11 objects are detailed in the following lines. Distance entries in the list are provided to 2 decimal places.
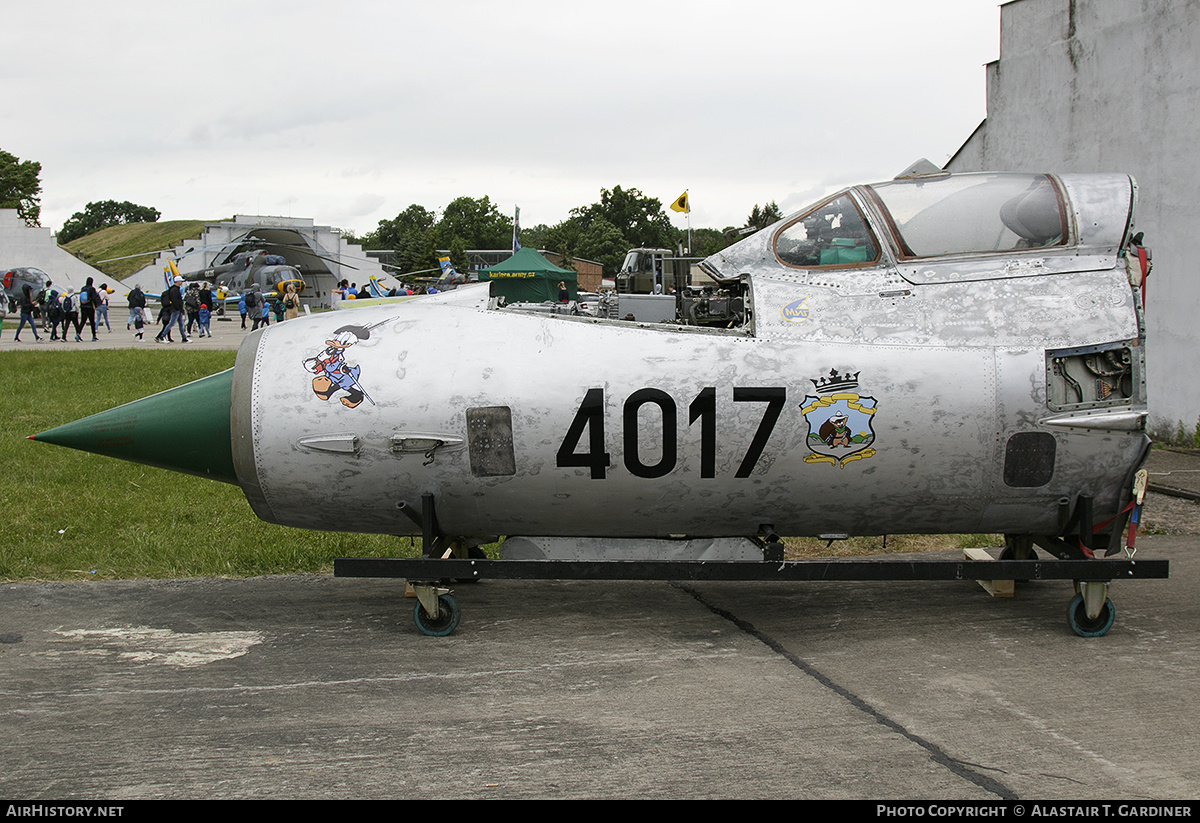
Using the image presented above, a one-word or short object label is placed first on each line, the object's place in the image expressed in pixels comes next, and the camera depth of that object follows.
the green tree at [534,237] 95.53
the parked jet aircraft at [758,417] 4.90
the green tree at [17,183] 63.25
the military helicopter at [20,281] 39.72
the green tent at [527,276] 30.11
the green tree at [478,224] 98.50
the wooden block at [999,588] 5.92
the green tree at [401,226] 114.50
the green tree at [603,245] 77.69
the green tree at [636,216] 87.56
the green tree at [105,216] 118.06
